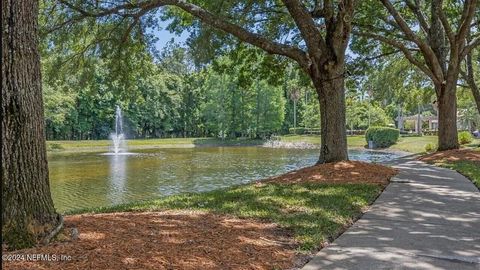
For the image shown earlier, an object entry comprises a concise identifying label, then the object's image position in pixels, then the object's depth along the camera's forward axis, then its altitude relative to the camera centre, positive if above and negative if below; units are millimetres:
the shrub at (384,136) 33688 -741
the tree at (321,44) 9250 +1840
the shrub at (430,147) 22794 -1153
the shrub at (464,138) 25797 -775
